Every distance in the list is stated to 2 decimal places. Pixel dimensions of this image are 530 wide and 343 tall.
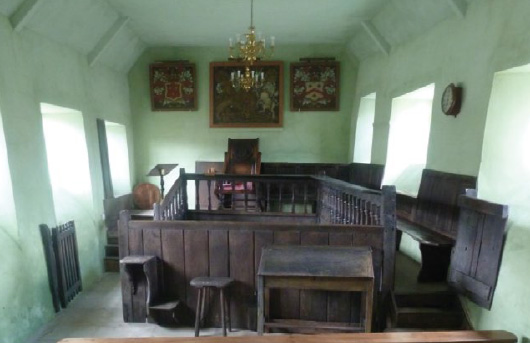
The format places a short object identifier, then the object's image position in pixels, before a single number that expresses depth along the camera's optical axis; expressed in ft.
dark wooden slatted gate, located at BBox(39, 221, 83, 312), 11.59
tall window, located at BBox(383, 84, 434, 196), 15.51
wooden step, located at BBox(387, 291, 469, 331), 8.80
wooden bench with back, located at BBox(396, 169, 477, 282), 9.79
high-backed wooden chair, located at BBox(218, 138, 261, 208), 20.57
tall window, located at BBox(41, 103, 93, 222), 14.57
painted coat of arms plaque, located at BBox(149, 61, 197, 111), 21.65
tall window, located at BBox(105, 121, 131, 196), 21.12
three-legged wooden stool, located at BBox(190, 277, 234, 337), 8.95
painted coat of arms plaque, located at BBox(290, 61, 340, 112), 21.30
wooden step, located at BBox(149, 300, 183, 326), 9.32
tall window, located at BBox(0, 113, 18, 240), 9.85
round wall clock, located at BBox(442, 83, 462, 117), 10.37
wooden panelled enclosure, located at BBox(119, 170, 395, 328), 8.99
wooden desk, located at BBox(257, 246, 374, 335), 7.31
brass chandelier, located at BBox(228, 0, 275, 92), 12.89
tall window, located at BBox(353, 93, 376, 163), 20.25
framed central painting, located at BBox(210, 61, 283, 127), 21.61
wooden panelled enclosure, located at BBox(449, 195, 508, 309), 7.36
